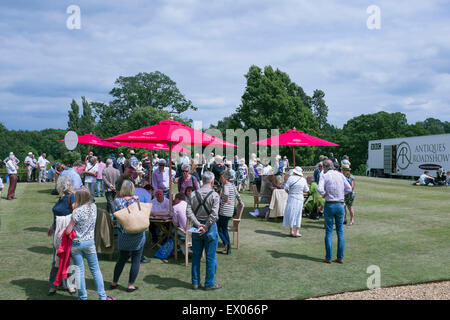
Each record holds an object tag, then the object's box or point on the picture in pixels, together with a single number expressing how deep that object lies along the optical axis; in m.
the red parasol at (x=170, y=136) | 7.20
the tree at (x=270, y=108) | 38.31
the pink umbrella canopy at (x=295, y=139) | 11.61
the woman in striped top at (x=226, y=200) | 7.18
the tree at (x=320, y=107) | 71.62
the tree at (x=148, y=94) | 52.31
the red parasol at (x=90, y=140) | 14.67
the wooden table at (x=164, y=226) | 7.22
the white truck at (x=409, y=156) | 27.11
